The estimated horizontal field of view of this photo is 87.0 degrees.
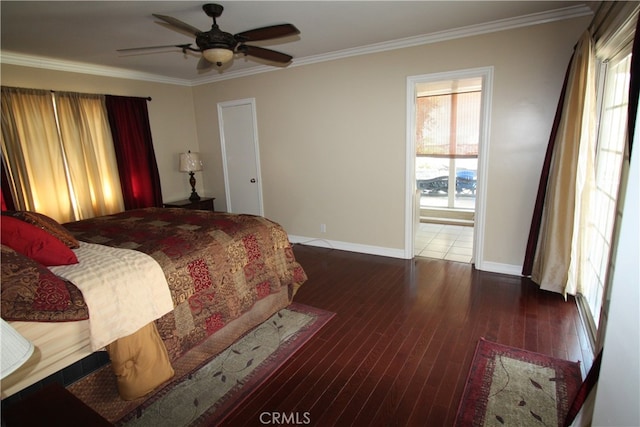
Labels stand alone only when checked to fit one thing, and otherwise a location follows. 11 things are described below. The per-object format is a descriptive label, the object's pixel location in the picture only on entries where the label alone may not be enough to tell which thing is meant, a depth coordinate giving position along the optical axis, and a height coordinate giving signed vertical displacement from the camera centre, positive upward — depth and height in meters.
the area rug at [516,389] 1.74 -1.41
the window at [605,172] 2.19 -0.27
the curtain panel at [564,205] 2.47 -0.58
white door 5.01 -0.08
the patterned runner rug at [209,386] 1.82 -1.39
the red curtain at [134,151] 4.41 +0.05
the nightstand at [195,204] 5.02 -0.76
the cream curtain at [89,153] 3.97 +0.04
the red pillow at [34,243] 1.76 -0.44
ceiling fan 2.32 +0.79
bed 1.58 -0.77
